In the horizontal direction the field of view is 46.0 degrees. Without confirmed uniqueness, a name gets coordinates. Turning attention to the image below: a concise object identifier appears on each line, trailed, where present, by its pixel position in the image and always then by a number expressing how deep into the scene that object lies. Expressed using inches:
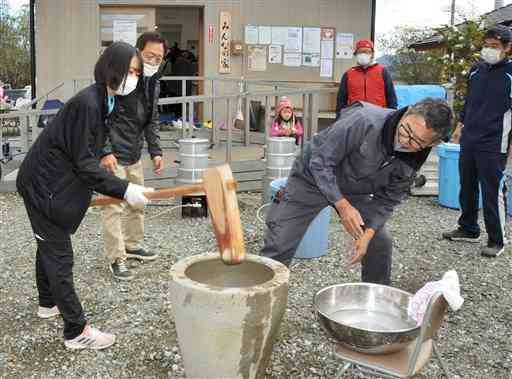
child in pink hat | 290.4
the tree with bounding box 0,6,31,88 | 889.5
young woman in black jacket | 120.2
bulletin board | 420.8
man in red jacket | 265.6
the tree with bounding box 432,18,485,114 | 354.3
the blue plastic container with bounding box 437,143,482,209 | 266.2
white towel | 95.7
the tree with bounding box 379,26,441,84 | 758.5
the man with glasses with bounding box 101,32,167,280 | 171.8
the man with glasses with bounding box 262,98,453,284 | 115.0
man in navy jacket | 200.2
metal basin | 116.8
